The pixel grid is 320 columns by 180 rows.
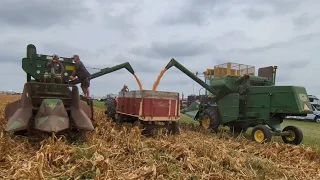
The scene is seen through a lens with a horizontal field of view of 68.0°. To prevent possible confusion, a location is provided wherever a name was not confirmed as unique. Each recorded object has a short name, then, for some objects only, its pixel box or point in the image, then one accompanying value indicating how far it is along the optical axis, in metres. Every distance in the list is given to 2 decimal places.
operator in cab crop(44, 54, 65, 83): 6.40
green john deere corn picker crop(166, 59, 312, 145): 7.64
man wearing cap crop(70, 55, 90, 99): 6.91
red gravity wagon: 6.95
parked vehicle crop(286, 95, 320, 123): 19.04
